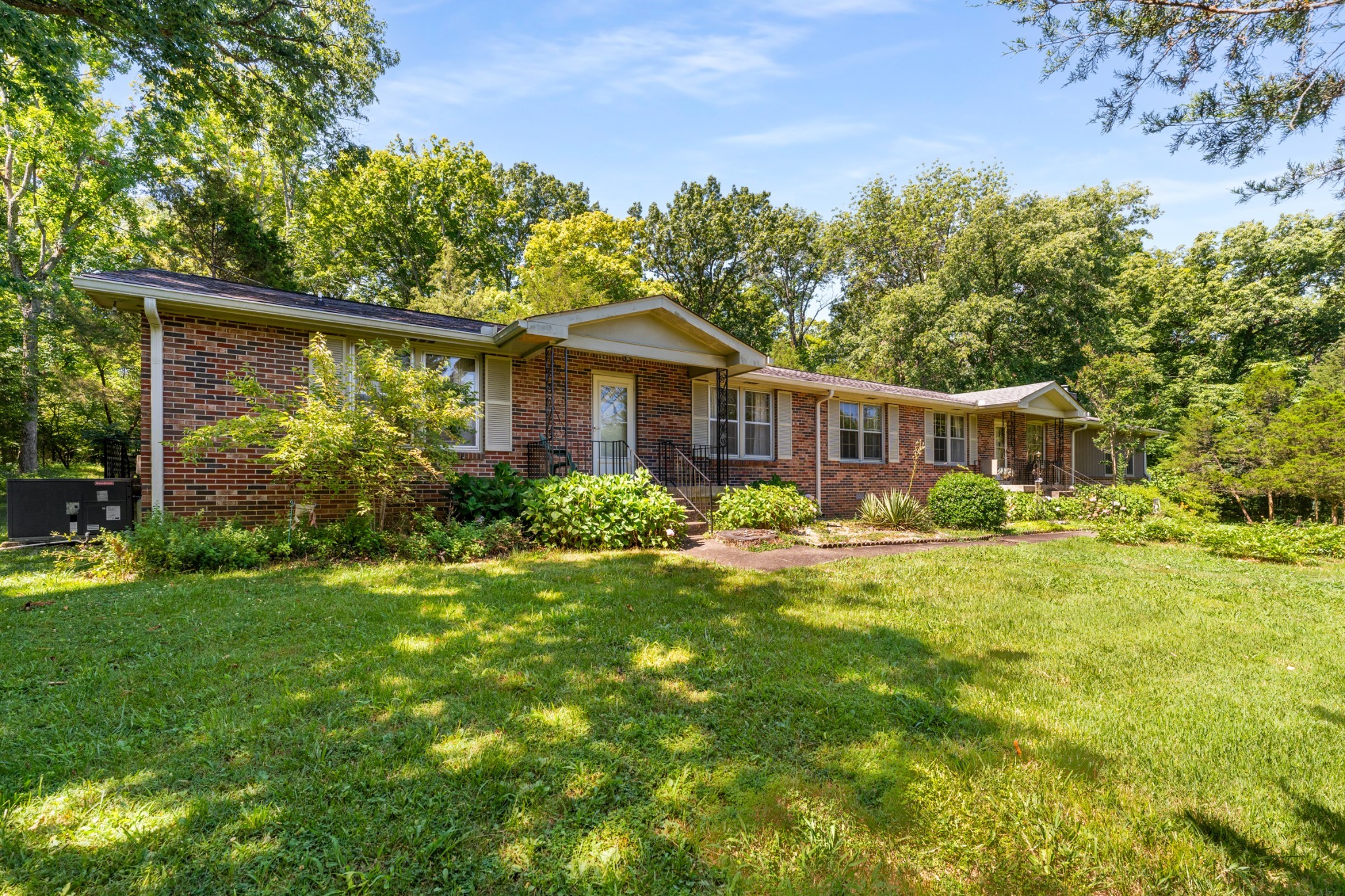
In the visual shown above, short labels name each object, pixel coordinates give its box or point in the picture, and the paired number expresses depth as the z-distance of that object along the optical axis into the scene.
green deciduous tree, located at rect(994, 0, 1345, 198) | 3.47
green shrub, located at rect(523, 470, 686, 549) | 7.70
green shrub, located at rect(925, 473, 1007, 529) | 11.27
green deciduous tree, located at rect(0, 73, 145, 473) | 15.23
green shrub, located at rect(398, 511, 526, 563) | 6.91
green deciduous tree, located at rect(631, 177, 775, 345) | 28.11
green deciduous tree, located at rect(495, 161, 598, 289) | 29.22
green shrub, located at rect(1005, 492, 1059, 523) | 13.65
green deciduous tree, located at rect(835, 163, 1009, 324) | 26.72
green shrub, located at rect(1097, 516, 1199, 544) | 9.75
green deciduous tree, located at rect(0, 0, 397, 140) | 6.63
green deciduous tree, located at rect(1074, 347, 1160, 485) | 16.16
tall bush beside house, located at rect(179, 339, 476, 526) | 6.62
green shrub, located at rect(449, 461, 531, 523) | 8.14
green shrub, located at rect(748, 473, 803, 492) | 11.28
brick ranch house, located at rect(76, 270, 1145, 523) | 7.28
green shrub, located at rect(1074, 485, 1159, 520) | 13.02
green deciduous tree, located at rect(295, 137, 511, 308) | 25.00
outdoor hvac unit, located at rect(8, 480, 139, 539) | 8.20
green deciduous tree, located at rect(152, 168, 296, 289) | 16.89
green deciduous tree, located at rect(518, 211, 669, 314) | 21.11
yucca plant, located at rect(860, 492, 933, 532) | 11.14
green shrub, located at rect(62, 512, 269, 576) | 6.04
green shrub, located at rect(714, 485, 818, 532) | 9.38
